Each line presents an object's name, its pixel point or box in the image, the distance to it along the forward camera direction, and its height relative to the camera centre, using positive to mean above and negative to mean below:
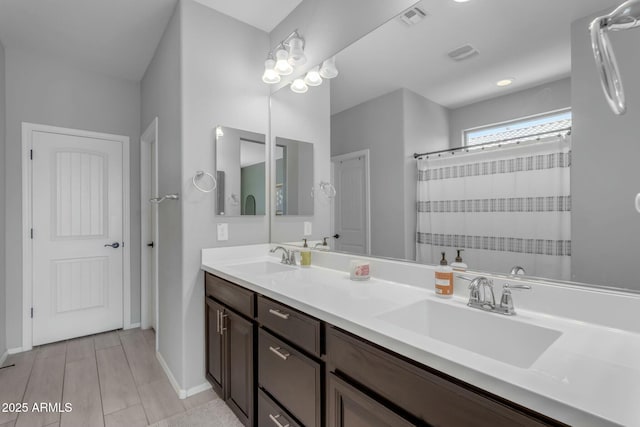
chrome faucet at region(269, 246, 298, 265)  2.12 -0.31
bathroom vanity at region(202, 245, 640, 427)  0.64 -0.41
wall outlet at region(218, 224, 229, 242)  2.20 -0.14
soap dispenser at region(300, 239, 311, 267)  2.04 -0.30
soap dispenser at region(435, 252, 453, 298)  1.25 -0.29
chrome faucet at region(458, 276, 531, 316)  1.06 -0.31
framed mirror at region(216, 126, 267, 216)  2.21 +0.31
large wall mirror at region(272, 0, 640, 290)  0.96 +0.27
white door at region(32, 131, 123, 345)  2.84 -0.21
